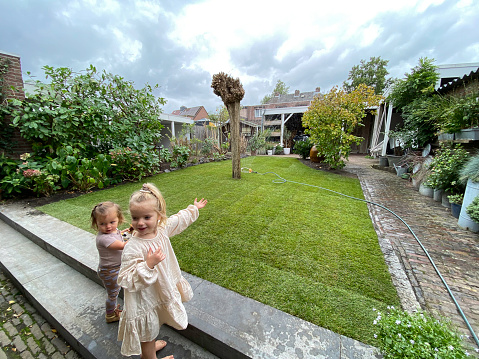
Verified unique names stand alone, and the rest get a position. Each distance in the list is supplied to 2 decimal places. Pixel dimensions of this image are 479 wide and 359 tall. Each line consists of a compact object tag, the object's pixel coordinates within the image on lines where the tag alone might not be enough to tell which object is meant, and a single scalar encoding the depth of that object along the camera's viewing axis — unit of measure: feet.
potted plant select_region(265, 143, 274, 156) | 44.39
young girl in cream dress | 3.04
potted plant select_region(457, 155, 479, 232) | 8.38
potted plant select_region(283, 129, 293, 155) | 50.41
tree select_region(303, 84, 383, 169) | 19.67
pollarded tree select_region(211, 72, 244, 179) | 15.30
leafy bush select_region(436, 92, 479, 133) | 11.16
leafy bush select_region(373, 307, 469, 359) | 2.56
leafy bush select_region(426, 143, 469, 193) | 10.81
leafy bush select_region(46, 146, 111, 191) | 13.34
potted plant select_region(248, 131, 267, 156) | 41.78
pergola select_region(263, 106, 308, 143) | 47.10
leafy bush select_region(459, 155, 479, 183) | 8.40
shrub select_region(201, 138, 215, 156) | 32.37
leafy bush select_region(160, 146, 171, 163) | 23.22
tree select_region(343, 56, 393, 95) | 72.23
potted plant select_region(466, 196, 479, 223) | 8.00
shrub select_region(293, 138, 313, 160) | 30.66
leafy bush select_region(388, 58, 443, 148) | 18.19
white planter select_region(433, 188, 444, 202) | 12.21
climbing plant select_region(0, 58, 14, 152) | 12.90
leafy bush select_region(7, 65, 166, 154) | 13.15
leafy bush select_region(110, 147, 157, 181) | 16.19
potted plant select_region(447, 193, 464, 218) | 9.76
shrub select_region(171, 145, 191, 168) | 24.06
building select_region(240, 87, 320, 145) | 49.11
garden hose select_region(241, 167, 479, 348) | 4.19
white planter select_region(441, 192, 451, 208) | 11.25
